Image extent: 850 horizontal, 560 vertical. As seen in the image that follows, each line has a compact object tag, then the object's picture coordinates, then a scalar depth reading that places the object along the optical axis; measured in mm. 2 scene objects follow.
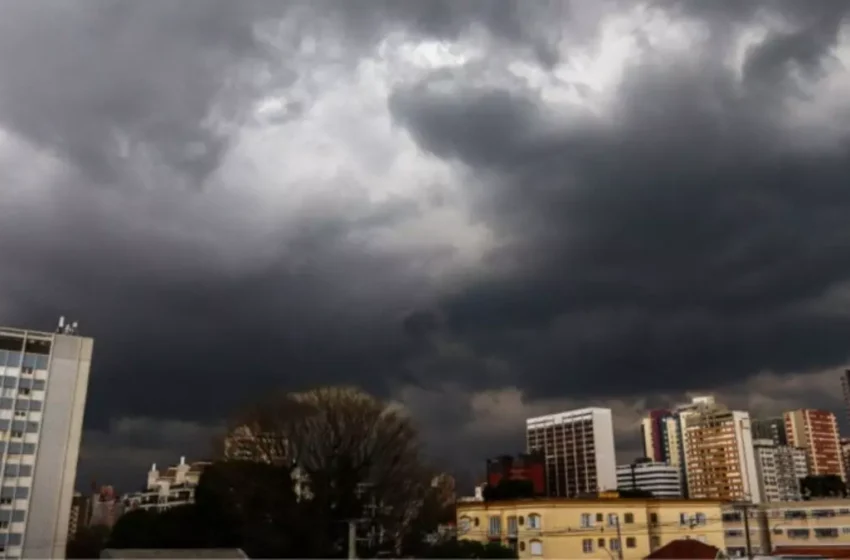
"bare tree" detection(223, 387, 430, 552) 41250
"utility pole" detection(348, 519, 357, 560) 28650
